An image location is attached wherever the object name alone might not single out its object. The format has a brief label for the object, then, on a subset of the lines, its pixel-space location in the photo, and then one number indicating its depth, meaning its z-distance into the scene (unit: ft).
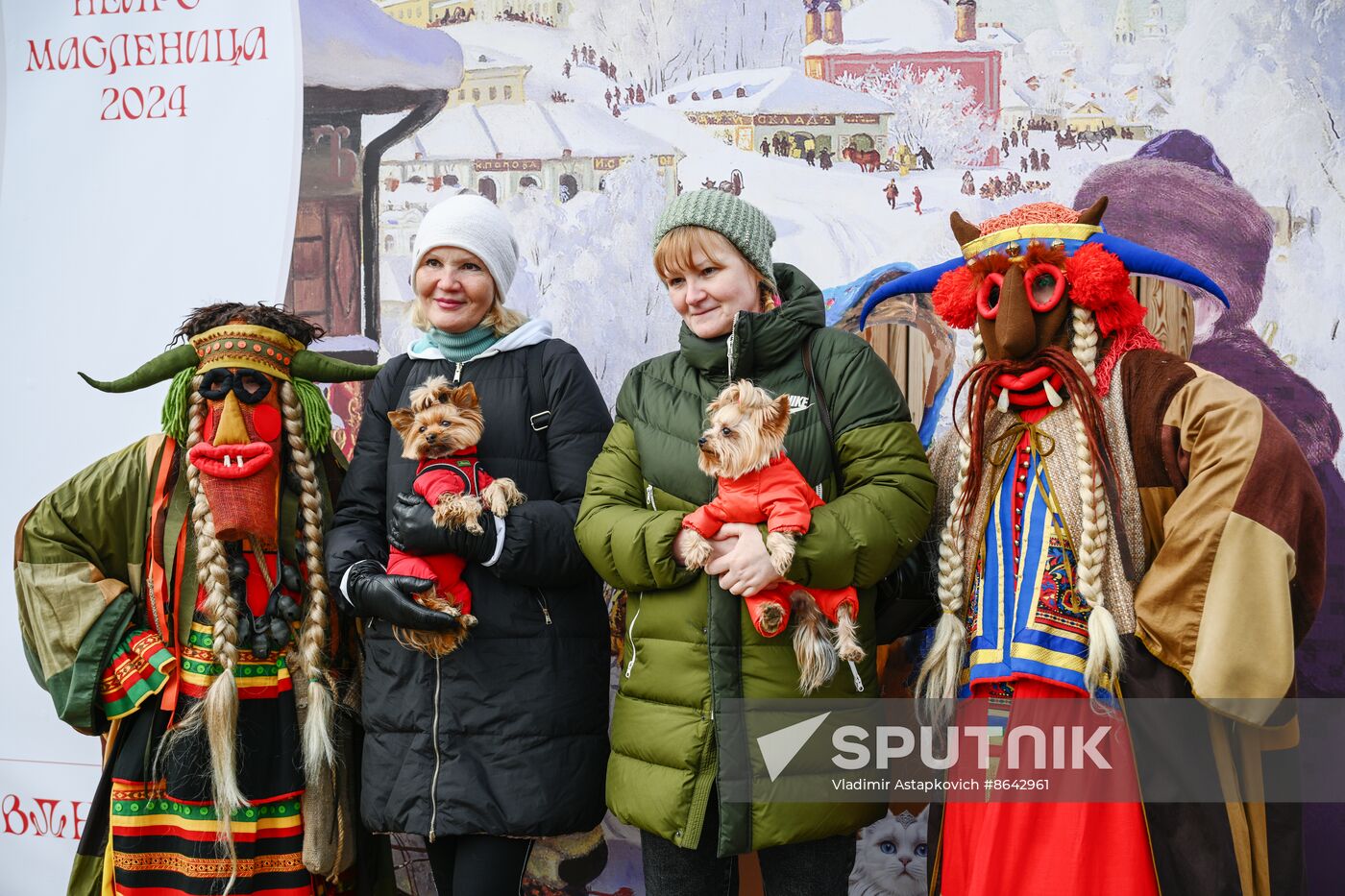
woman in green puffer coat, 7.49
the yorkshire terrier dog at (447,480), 8.28
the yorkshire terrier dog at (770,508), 7.36
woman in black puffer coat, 8.38
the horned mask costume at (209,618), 9.02
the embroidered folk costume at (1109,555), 6.88
